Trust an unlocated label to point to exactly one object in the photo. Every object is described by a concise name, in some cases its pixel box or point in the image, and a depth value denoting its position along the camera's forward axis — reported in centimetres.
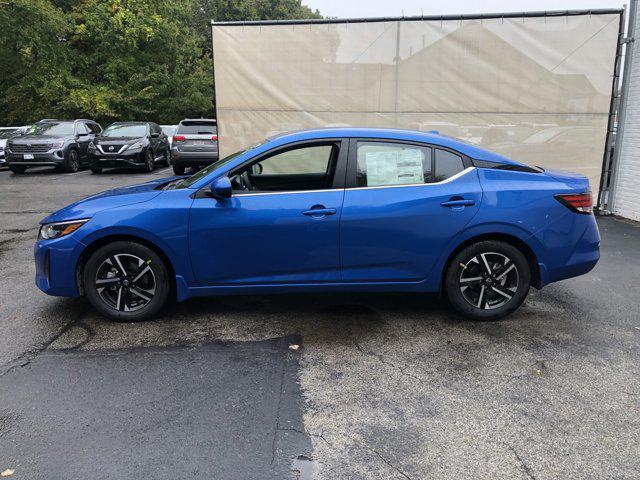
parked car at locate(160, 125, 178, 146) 2466
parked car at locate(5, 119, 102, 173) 1617
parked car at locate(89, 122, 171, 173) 1611
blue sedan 423
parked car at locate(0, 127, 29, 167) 1827
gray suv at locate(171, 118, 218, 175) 1556
